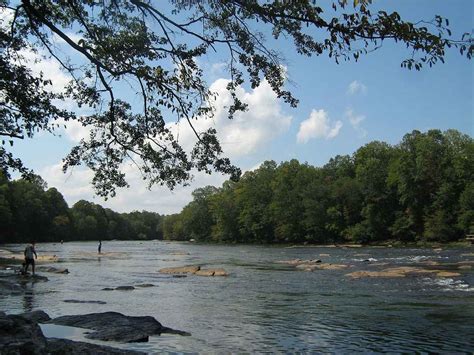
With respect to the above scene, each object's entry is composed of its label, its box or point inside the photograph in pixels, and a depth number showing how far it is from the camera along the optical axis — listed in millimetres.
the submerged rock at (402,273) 27875
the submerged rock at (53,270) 31870
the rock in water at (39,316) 13297
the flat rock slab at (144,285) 24953
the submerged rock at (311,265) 35438
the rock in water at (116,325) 11805
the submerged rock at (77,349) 7845
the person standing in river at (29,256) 27061
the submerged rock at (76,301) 18625
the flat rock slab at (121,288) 23516
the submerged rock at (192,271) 31741
